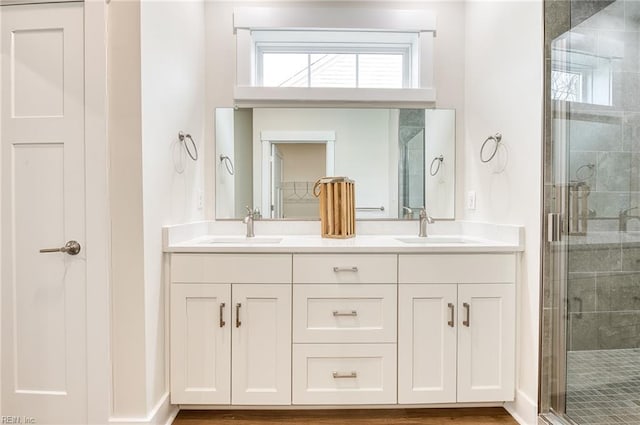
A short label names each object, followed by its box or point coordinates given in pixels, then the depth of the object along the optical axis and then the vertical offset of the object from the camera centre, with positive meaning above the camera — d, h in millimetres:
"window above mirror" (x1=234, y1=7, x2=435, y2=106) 2357 +1037
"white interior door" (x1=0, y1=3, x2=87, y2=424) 1535 -18
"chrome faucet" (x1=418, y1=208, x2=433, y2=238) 2309 -90
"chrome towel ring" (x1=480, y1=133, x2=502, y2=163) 2010 +378
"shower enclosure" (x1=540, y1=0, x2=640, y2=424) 1595 -36
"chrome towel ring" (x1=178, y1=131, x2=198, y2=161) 1967 +369
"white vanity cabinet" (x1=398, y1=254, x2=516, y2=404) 1775 -605
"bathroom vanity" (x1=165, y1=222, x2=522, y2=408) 1751 -577
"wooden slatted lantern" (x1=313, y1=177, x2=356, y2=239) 2254 -12
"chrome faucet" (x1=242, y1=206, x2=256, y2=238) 2303 -104
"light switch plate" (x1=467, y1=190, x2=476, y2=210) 2299 +47
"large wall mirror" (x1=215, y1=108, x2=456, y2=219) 2385 +328
